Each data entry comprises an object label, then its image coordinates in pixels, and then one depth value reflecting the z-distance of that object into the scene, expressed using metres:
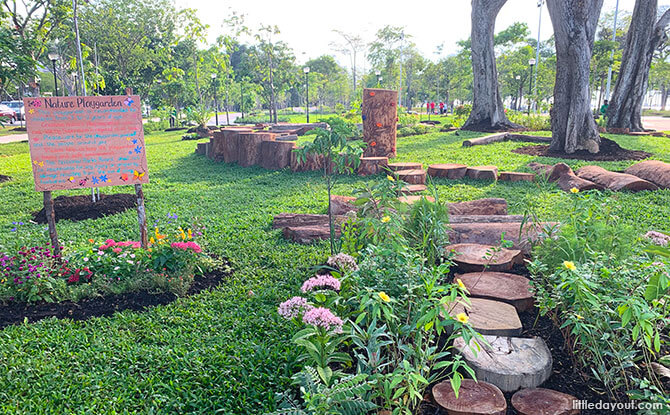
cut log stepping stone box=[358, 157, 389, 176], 7.90
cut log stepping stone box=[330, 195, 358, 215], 5.09
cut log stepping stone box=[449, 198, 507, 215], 4.79
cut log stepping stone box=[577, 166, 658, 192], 6.04
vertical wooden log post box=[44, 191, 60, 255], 3.72
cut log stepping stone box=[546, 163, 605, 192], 6.00
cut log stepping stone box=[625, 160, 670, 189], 6.22
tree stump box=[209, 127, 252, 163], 9.99
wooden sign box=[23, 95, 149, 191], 3.62
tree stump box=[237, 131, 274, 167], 9.29
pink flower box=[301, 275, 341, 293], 2.63
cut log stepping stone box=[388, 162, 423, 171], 7.42
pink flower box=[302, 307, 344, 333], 2.12
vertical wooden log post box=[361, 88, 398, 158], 9.03
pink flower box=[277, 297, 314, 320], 2.39
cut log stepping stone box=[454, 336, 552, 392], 2.05
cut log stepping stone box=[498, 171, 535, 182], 6.99
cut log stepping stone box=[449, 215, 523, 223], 4.25
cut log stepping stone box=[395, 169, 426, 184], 6.75
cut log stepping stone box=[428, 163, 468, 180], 7.40
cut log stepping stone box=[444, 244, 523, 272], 3.30
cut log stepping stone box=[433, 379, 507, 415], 1.83
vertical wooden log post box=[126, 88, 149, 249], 3.91
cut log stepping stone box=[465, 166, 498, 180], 7.21
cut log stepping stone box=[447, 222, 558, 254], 3.80
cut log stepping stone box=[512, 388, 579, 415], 1.85
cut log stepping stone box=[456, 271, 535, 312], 2.82
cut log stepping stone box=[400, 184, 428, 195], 5.89
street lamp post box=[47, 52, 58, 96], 17.64
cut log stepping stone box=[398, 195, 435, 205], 4.78
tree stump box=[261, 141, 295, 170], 8.85
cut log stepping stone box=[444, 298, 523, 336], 2.44
